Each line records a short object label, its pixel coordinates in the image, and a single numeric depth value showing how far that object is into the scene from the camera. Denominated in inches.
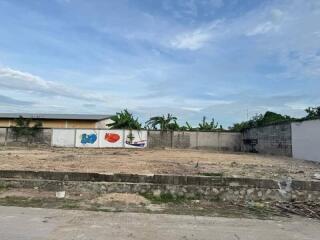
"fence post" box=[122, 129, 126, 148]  1020.7
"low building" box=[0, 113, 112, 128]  1177.0
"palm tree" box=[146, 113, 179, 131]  1129.8
